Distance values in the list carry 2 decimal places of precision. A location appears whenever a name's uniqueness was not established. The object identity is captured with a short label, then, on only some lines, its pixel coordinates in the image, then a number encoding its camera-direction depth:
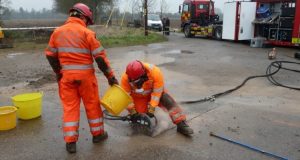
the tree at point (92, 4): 39.56
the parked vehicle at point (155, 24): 29.89
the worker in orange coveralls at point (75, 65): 3.98
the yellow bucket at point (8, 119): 4.70
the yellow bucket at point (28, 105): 5.12
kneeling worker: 4.46
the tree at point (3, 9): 25.25
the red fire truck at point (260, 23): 15.84
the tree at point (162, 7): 49.62
